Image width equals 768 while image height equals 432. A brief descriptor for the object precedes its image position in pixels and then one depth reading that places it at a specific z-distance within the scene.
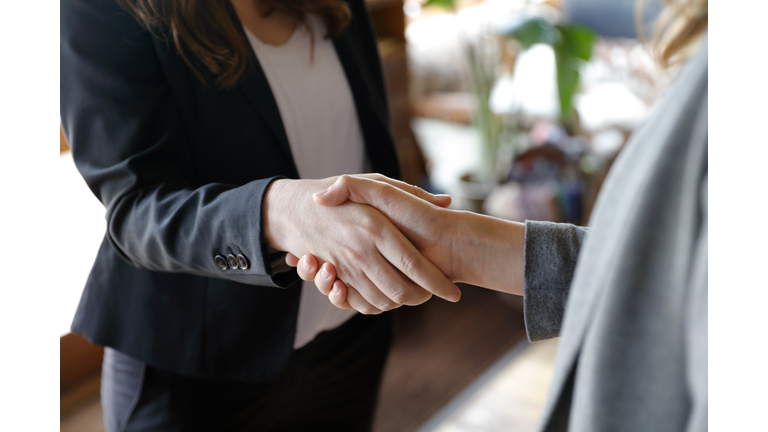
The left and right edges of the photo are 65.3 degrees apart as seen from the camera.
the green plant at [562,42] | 1.71
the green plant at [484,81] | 1.68
